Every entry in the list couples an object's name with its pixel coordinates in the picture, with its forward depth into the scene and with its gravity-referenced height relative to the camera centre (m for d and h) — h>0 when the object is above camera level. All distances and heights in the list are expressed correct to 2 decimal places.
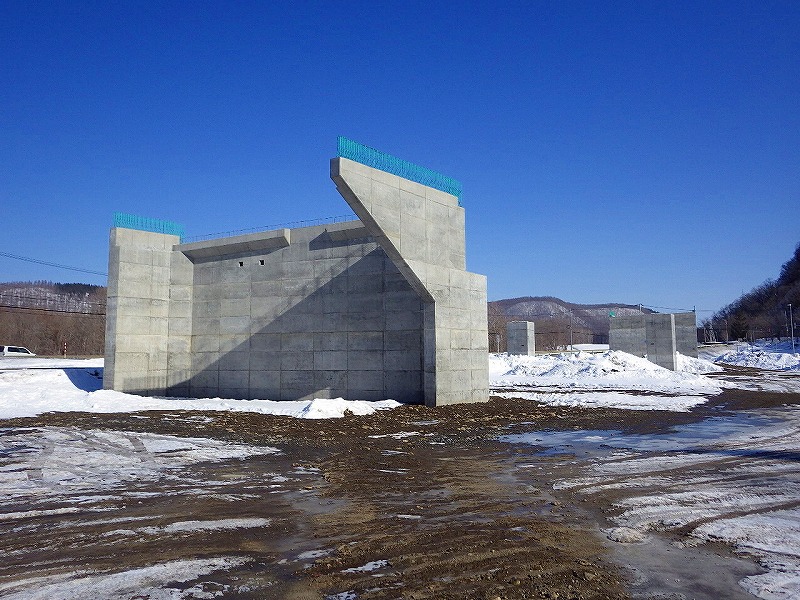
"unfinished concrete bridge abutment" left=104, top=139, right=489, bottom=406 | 18.31 +1.79
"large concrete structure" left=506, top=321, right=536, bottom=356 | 49.72 +1.23
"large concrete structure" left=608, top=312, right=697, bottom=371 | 43.78 +1.30
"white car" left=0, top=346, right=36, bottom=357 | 47.18 +0.34
